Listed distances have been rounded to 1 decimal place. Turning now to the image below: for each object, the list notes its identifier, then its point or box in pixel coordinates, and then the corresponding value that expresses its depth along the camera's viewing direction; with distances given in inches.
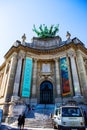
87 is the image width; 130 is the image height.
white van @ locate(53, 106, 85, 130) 301.3
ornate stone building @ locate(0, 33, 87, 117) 702.5
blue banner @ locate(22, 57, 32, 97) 719.1
